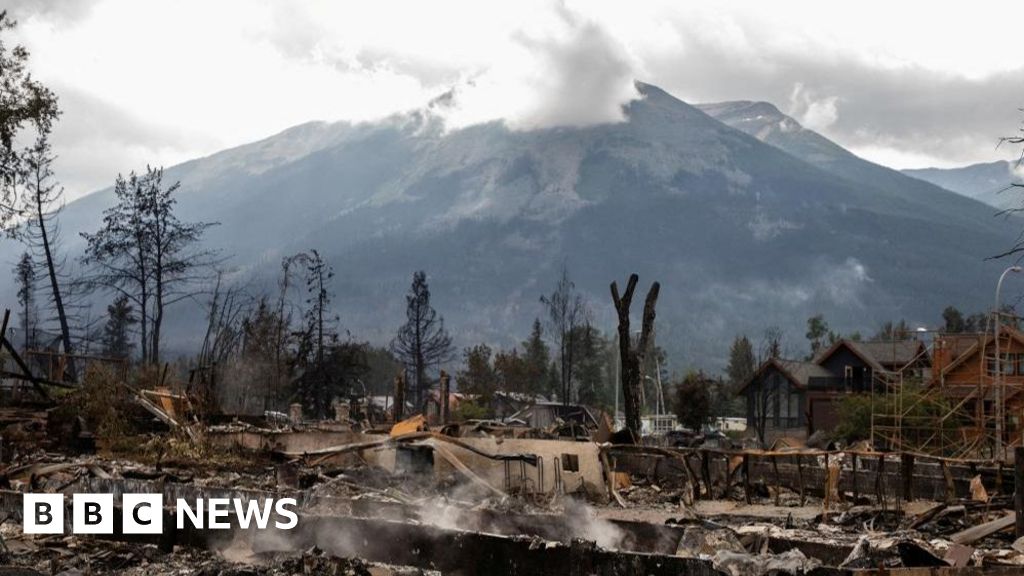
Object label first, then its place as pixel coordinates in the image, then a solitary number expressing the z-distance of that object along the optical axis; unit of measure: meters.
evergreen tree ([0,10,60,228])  31.72
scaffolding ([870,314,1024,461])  38.91
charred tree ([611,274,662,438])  29.33
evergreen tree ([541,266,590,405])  70.81
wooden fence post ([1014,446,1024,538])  13.84
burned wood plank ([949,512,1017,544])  13.62
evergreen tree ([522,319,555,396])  94.50
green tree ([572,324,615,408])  89.88
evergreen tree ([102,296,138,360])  68.53
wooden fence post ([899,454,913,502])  18.27
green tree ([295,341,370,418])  51.78
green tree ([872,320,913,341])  110.19
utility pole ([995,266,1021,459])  32.97
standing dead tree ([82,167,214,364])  50.38
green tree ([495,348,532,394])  79.31
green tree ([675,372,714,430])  57.53
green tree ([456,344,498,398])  73.94
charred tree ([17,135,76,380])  43.20
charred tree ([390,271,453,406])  69.56
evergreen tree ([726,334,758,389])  95.38
